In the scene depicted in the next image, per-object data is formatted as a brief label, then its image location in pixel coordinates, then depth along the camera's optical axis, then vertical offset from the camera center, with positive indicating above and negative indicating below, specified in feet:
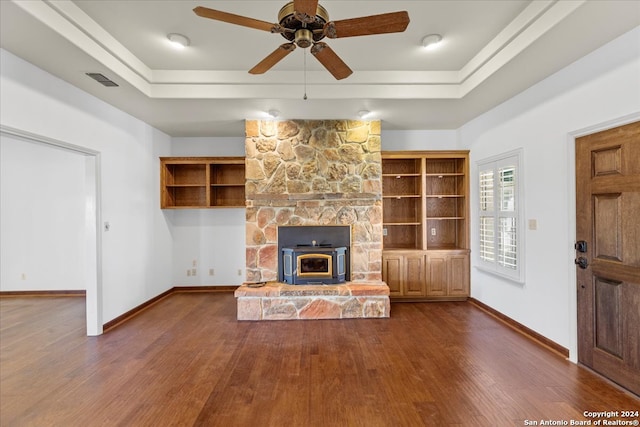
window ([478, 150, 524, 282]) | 11.86 -0.15
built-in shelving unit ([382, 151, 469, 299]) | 15.52 -0.50
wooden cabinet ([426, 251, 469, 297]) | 15.57 -3.16
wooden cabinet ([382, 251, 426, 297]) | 15.43 -3.06
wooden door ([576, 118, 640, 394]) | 7.73 -1.15
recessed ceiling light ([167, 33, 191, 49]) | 9.15 +5.48
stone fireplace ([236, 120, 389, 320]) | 14.26 +1.33
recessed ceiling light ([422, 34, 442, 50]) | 9.25 +5.43
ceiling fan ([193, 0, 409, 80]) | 5.80 +3.88
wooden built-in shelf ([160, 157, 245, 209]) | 17.62 +1.83
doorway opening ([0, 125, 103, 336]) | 11.67 -1.10
